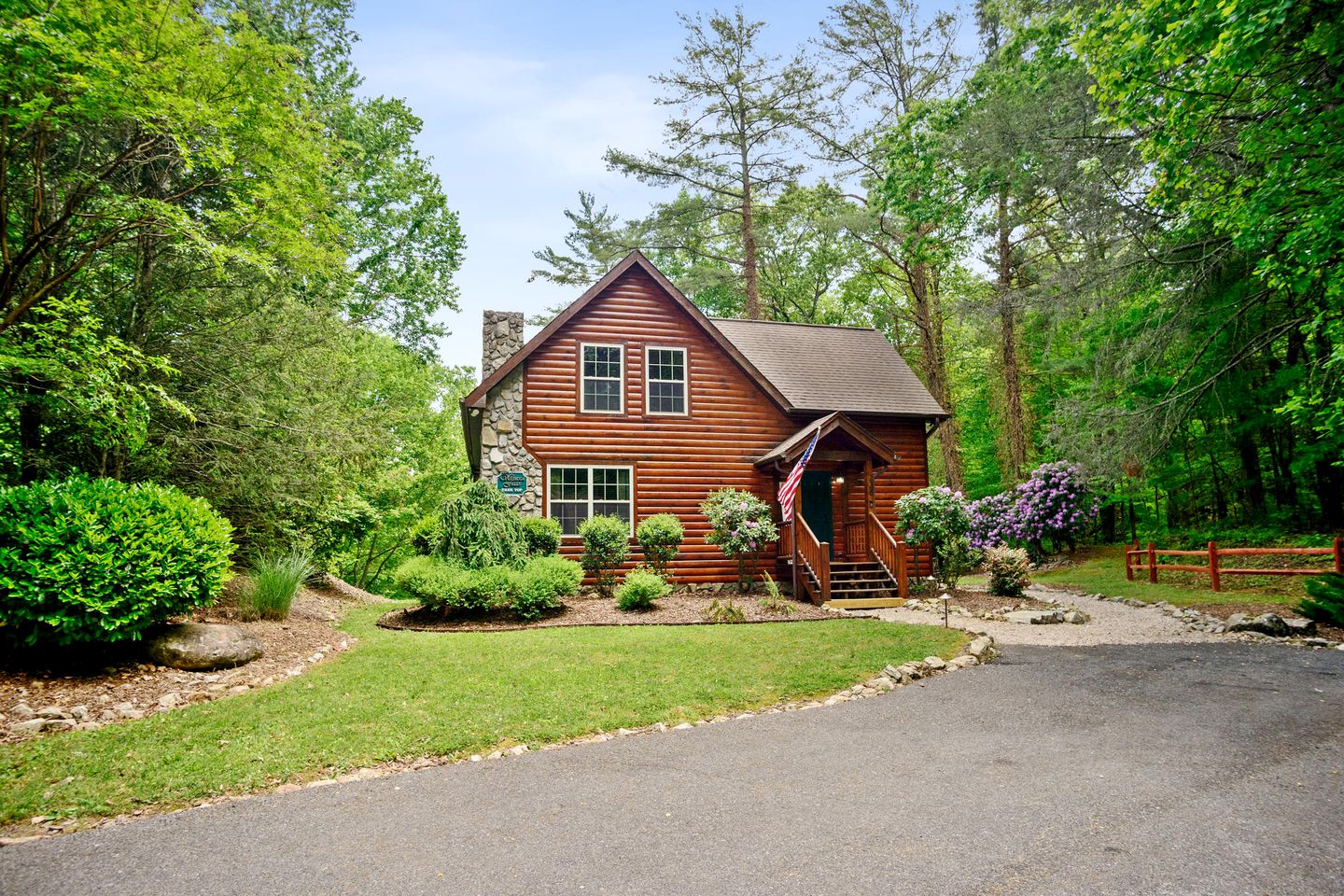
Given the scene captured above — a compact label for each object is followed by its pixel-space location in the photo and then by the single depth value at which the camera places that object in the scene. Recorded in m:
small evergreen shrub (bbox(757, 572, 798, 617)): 11.77
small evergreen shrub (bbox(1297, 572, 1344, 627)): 9.08
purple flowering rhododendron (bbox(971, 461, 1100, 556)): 21.00
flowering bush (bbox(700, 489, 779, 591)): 13.28
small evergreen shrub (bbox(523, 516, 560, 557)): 12.73
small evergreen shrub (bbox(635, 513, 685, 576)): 13.40
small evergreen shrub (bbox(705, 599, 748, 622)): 10.94
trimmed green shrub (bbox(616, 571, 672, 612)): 11.55
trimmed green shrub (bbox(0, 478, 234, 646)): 6.43
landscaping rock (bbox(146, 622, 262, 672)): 7.27
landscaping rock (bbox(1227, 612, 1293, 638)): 9.16
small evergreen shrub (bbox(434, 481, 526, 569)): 11.59
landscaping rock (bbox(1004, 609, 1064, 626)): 11.16
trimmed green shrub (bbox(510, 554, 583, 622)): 10.88
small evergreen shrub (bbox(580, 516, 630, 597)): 13.26
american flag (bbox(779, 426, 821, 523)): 12.77
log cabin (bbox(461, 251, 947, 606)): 14.48
